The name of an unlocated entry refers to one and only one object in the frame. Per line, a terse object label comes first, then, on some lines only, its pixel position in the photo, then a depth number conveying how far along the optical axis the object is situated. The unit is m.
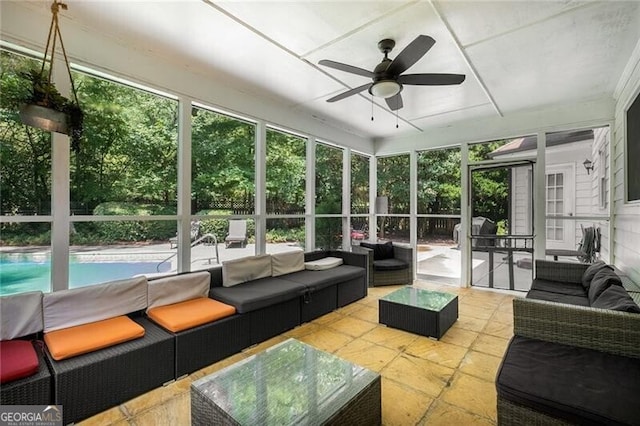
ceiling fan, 2.52
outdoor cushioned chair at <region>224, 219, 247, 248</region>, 4.01
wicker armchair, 5.30
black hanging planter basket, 1.88
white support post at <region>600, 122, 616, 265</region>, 4.06
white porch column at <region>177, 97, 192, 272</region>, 3.46
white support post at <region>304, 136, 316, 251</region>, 5.23
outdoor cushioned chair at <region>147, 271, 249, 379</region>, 2.49
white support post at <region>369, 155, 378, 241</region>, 6.63
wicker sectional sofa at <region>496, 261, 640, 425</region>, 1.45
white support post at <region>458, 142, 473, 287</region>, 5.39
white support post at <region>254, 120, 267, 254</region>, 4.33
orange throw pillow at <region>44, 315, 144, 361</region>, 2.02
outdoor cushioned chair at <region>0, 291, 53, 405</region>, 1.73
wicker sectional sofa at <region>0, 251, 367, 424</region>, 1.93
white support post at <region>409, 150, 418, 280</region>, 6.02
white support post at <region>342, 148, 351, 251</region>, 6.02
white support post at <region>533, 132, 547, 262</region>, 4.70
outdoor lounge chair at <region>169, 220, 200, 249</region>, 3.46
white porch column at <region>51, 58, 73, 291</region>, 2.61
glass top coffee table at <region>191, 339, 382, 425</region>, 1.54
